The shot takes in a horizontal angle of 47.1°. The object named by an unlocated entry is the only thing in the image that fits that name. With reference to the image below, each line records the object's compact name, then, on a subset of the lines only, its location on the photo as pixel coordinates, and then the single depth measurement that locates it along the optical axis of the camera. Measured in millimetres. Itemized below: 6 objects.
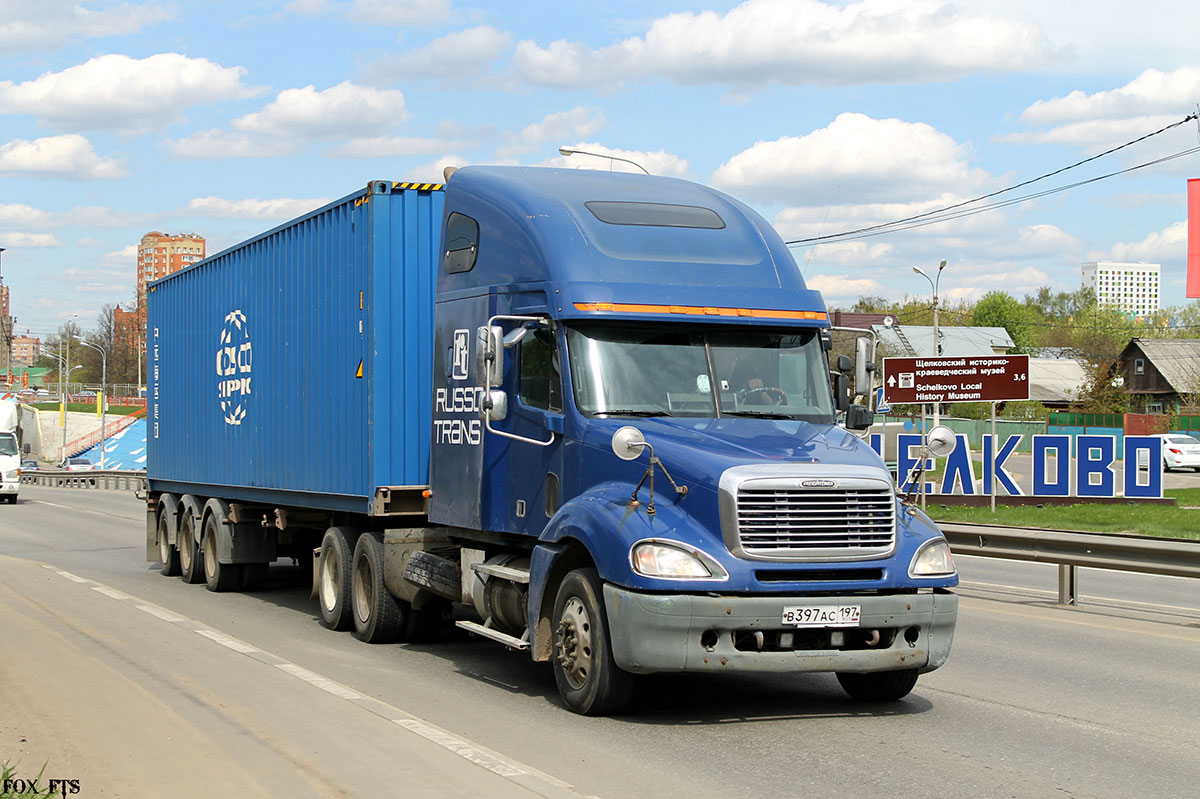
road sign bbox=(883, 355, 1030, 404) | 29000
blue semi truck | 7883
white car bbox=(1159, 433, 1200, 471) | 58500
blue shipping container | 11633
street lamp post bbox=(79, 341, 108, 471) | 81075
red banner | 30516
